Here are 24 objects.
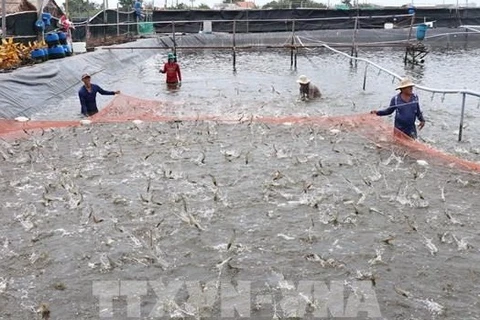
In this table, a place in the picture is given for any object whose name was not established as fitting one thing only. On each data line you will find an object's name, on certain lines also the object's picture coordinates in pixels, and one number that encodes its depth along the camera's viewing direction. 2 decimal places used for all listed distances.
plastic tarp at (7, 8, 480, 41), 46.81
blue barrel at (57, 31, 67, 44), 21.50
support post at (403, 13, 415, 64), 27.52
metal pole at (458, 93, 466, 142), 11.29
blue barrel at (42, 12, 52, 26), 22.01
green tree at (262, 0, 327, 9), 66.69
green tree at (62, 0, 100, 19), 65.31
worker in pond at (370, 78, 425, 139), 10.16
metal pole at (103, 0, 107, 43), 33.22
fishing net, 9.77
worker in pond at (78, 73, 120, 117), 13.24
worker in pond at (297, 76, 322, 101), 16.47
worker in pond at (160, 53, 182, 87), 19.73
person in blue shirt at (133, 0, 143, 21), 43.84
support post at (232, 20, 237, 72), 26.28
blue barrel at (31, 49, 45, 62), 18.80
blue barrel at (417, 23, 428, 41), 31.78
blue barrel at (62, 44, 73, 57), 21.45
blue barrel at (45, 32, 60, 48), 20.39
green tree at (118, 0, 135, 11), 66.62
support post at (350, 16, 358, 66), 27.14
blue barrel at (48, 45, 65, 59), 20.20
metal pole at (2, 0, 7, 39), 16.65
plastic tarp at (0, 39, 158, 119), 14.25
